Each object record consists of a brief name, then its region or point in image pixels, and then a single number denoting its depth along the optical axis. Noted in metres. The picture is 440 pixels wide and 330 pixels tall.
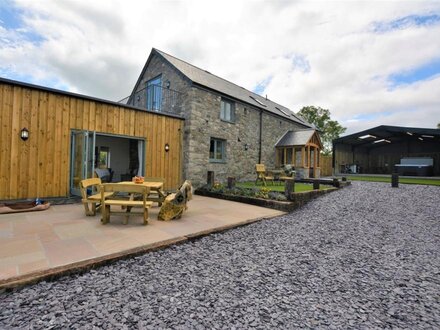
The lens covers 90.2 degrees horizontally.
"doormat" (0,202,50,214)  5.03
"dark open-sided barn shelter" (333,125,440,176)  20.09
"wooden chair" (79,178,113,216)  4.66
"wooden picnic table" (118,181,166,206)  5.26
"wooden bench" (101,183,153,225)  4.25
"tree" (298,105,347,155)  37.28
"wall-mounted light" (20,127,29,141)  5.79
